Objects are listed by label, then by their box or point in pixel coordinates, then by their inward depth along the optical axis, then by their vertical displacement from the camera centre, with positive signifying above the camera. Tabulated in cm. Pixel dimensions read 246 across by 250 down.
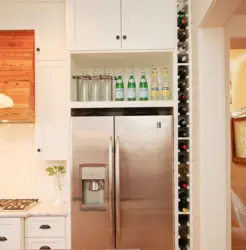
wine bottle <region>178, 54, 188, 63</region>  276 +72
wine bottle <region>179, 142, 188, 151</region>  273 -4
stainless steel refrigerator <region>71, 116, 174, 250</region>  266 -34
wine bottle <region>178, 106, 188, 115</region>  279 +27
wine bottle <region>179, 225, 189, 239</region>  277 -78
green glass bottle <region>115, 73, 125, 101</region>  285 +46
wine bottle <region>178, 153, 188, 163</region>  280 -15
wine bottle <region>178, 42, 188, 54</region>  280 +82
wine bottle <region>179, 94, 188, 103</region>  276 +37
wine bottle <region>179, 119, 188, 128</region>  278 +16
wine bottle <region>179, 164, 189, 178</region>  281 -26
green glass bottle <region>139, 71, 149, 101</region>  285 +45
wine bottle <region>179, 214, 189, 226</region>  279 -68
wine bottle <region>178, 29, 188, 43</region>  280 +92
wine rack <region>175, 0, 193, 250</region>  271 +9
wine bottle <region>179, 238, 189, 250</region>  277 -89
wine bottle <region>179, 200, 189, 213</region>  275 -55
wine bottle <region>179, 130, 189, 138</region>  279 +7
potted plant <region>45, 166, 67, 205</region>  313 -32
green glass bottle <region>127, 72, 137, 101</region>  287 +45
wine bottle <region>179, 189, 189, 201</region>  275 -46
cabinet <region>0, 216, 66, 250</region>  272 -77
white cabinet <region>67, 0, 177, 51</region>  276 +102
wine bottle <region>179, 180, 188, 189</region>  270 -36
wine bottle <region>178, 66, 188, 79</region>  279 +60
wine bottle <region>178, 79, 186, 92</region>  282 +49
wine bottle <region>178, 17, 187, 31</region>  277 +102
